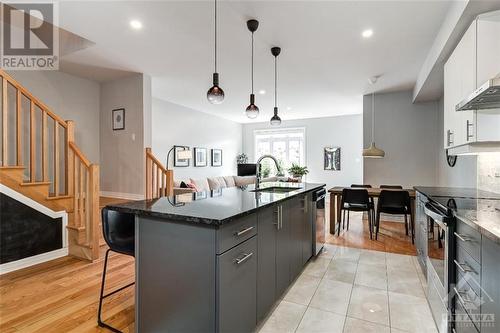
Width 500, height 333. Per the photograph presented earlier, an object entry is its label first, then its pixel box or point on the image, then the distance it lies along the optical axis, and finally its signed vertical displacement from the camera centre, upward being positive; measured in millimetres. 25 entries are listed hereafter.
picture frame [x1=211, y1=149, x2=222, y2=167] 8133 +253
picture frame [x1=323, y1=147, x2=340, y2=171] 8266 +245
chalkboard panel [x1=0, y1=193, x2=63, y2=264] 2803 -780
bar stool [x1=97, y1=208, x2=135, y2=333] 1881 -533
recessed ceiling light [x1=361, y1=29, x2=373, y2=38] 2977 +1574
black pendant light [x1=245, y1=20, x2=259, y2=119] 2770 +768
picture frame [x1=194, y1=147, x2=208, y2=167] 7426 +247
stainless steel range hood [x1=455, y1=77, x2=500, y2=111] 1452 +456
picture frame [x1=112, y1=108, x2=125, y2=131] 4828 +882
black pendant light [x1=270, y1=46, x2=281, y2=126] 3440 +1536
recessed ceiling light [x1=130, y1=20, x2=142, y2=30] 2868 +1603
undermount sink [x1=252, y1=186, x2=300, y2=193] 2902 -278
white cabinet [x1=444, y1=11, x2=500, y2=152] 1822 +737
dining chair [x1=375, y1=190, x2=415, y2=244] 4062 -609
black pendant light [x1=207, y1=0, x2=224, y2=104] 2504 +711
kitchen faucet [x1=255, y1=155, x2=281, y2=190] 3085 -131
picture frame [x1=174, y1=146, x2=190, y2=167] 6711 +144
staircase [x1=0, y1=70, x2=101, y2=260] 2869 -238
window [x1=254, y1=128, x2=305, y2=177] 8969 +715
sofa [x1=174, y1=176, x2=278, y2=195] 5580 -468
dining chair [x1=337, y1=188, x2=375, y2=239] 4297 -602
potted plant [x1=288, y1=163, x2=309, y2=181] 8328 -181
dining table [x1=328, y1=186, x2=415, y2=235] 4256 -582
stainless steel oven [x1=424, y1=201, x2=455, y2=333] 1698 -694
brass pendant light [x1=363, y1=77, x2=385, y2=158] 4605 +247
